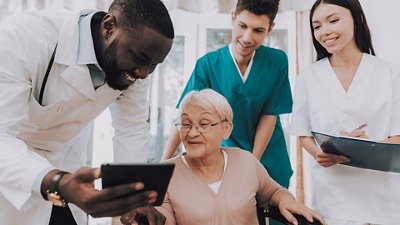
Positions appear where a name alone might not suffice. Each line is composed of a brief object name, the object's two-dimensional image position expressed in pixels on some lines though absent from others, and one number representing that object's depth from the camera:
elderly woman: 1.30
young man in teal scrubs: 1.62
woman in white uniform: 1.27
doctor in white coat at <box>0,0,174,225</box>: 0.79
